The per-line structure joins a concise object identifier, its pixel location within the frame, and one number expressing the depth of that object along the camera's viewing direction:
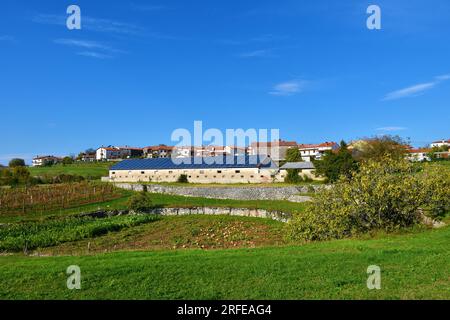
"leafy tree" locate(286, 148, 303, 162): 87.25
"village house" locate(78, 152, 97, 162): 165.00
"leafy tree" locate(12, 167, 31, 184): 69.84
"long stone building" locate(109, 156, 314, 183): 72.56
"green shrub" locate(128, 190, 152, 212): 48.97
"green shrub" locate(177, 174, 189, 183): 75.56
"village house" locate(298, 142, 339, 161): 125.62
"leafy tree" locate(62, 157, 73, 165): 130.80
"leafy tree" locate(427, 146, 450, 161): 110.06
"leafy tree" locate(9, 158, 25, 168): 123.60
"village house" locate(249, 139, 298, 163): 119.12
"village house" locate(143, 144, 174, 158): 153.50
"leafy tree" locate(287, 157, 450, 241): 20.11
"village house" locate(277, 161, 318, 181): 68.38
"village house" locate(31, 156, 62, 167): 167.35
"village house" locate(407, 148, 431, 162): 123.06
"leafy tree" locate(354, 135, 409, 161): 67.56
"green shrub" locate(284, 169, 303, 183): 67.32
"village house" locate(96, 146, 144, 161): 163.88
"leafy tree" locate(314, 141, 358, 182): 57.88
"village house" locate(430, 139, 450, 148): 159.10
